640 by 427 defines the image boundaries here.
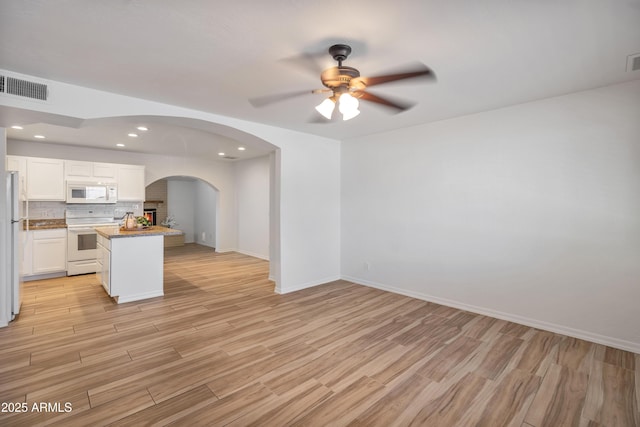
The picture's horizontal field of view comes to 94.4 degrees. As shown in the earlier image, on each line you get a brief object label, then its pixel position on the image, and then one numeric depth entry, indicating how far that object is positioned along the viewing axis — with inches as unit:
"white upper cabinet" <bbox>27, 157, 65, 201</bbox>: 211.9
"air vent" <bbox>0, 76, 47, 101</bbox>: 101.6
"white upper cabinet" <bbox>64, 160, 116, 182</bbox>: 226.5
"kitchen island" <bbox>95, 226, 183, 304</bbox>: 162.9
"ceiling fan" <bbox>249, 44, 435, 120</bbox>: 83.6
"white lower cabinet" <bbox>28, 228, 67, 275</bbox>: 209.6
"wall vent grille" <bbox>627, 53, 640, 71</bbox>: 92.6
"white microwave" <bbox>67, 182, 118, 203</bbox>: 227.0
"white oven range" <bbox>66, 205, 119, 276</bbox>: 219.9
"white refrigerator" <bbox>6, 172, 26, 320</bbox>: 132.2
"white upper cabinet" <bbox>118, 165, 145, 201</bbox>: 249.8
